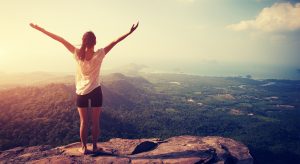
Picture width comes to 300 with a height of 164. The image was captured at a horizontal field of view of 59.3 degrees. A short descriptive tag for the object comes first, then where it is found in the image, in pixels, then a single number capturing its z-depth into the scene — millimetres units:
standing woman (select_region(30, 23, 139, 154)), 5770
